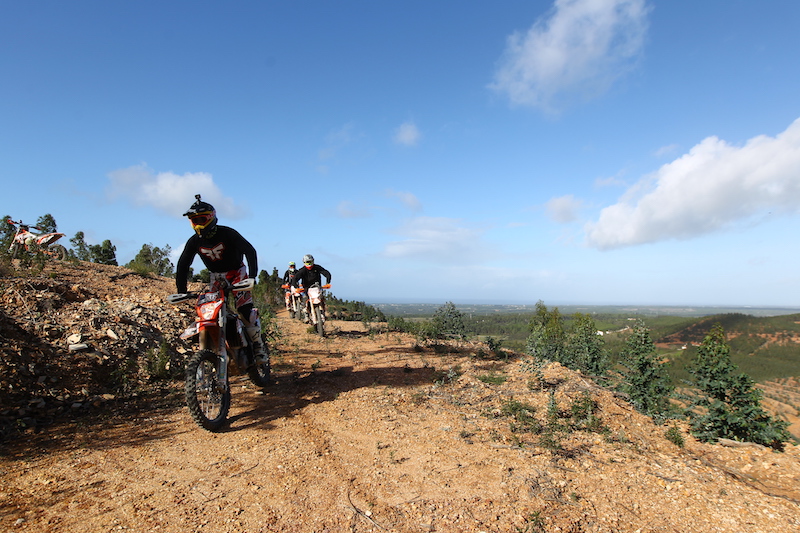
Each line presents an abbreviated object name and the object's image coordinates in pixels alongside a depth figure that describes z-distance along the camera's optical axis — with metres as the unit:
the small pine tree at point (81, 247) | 18.72
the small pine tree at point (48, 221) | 19.59
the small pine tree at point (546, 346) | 11.44
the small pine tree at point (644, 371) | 9.60
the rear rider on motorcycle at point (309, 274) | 12.21
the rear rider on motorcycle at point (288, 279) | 17.69
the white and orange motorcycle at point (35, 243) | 11.73
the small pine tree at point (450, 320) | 13.47
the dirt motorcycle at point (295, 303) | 16.73
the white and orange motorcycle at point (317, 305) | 11.77
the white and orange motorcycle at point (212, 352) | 4.74
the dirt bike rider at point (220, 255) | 5.41
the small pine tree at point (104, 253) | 21.20
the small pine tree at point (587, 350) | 15.45
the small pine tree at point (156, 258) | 23.01
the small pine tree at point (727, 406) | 5.46
